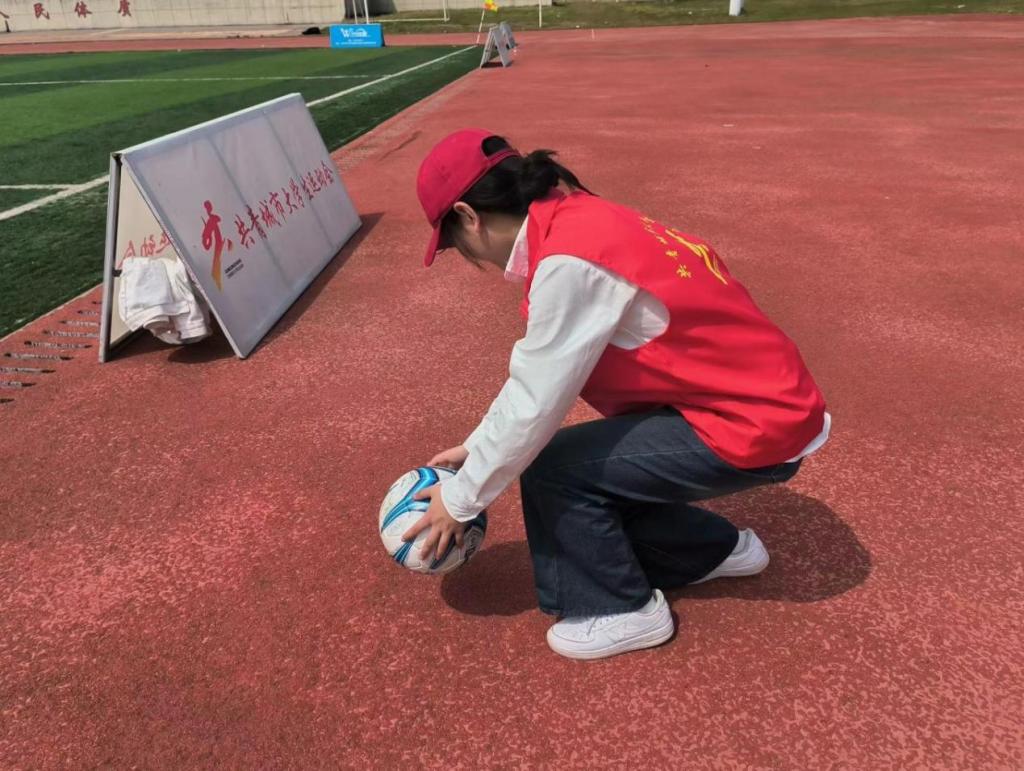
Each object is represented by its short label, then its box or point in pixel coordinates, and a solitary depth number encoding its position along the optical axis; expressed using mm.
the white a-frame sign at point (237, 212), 4254
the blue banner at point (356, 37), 27438
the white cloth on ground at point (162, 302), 4262
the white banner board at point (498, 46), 20844
